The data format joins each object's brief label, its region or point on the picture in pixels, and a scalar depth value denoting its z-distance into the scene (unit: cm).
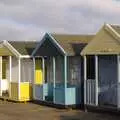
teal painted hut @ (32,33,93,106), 2350
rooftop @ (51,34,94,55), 2361
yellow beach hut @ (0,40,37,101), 2781
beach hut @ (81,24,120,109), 2062
